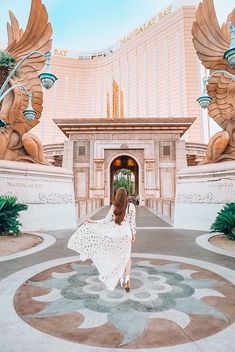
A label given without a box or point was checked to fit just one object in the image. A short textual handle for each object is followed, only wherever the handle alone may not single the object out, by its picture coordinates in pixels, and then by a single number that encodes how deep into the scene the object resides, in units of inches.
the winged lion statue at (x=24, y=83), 362.6
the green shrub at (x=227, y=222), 244.8
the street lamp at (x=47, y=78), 245.0
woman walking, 120.9
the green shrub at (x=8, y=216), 263.7
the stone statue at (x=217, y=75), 349.4
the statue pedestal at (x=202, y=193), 321.1
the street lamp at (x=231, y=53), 191.8
